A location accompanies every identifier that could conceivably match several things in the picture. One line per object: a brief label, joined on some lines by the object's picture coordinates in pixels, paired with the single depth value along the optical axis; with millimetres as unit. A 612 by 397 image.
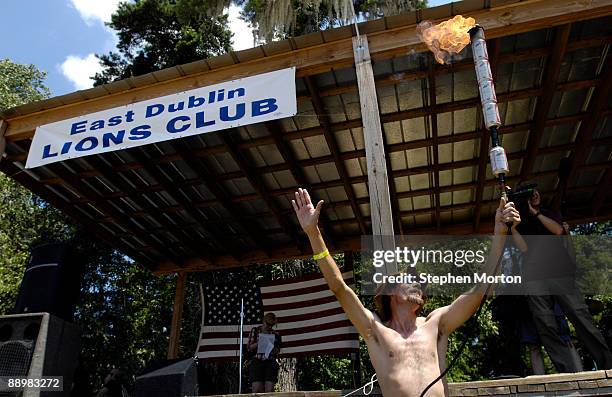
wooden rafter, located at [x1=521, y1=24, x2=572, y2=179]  5018
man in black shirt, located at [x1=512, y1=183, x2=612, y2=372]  4016
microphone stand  6743
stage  3383
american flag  7848
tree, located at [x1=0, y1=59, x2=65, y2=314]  13227
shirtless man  2459
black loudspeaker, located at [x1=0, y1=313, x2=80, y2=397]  5703
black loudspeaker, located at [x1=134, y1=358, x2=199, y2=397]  4785
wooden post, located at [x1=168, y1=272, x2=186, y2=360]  8953
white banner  5305
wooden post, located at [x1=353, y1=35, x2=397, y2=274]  4047
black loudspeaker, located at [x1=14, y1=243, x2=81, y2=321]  7031
